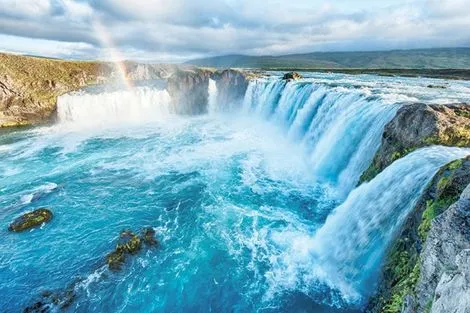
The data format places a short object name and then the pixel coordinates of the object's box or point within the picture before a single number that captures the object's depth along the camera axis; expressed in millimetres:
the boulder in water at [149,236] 15531
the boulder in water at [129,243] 14898
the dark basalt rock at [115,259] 13913
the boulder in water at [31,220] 17531
